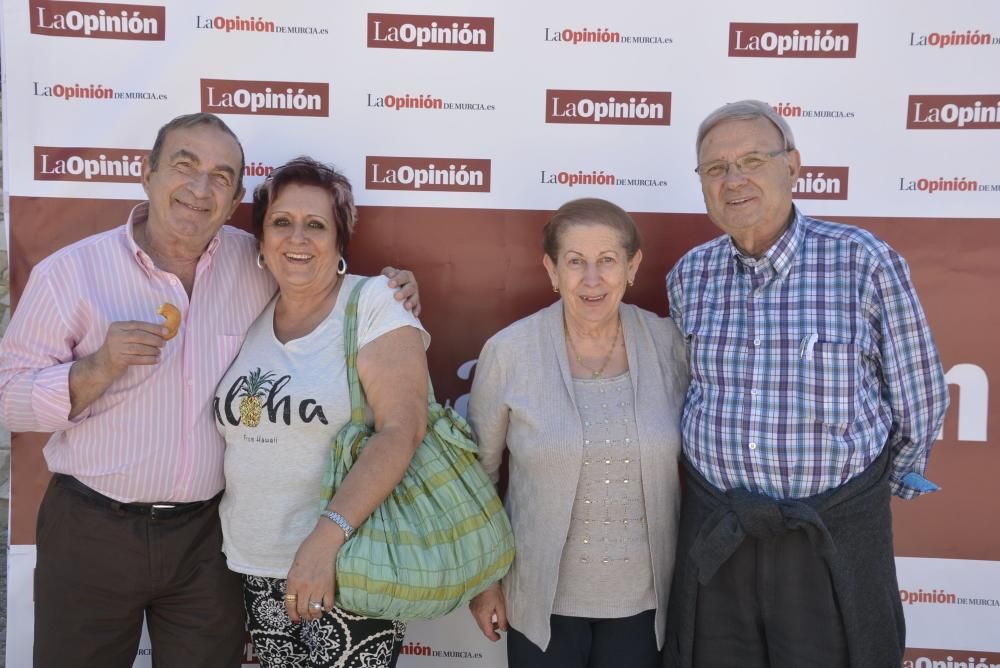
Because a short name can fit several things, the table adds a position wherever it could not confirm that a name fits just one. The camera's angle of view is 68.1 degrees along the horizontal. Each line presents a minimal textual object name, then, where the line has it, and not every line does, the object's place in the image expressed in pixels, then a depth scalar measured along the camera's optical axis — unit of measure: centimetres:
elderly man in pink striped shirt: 207
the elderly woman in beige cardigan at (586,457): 209
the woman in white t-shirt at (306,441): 194
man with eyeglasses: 193
